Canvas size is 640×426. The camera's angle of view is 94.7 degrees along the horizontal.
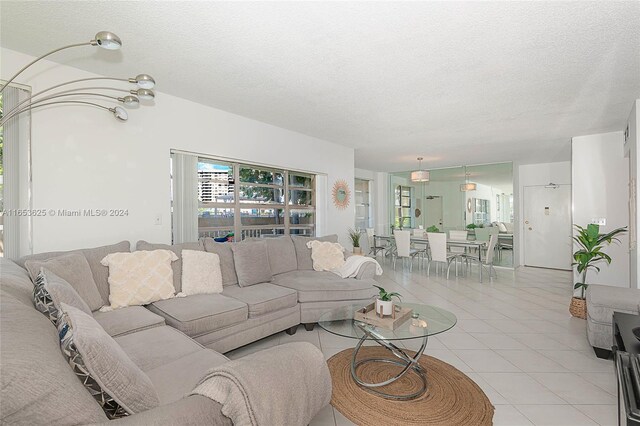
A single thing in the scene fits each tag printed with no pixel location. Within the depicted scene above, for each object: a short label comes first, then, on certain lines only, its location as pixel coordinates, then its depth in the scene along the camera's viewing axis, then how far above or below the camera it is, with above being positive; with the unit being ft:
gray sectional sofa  2.37 -2.50
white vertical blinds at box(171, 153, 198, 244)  11.55 +0.62
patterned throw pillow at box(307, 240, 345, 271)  13.51 -2.03
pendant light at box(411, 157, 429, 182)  21.98 +2.65
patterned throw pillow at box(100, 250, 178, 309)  8.04 -1.82
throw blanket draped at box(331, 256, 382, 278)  12.61 -2.41
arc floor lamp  5.45 +3.25
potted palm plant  12.03 -1.88
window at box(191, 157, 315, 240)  12.84 +0.62
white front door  22.63 -1.27
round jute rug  6.22 -4.37
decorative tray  7.62 -2.84
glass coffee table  7.18 -3.09
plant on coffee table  7.94 -2.50
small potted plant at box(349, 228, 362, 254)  17.70 -1.77
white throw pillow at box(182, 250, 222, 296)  9.38 -1.97
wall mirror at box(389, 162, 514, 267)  24.75 +0.88
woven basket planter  11.92 -4.01
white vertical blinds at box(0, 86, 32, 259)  7.95 +0.99
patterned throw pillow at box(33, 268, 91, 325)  4.34 -1.31
